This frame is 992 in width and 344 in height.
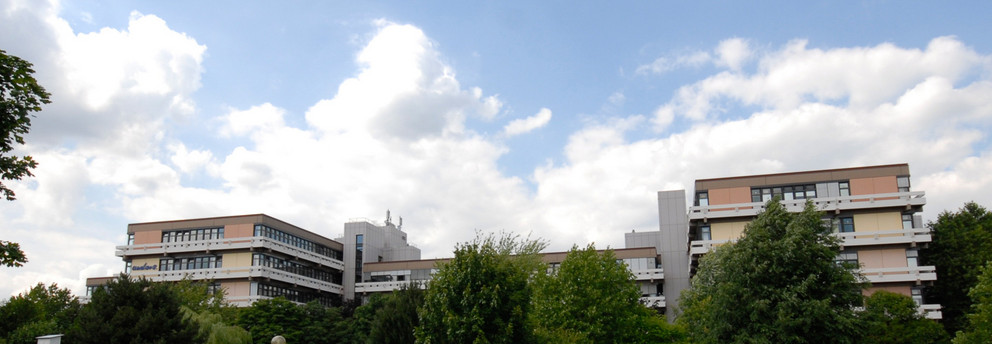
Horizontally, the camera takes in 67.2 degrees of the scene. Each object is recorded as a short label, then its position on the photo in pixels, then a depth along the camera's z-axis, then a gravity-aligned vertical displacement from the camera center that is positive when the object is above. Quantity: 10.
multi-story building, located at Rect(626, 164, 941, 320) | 53.78 +7.66
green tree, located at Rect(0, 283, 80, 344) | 41.44 +0.19
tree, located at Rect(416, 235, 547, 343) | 26.97 +0.58
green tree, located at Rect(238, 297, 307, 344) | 59.97 -0.11
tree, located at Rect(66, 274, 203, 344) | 31.14 +0.10
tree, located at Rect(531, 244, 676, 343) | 39.72 +0.76
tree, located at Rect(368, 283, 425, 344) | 41.00 -0.01
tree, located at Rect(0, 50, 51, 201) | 17.91 +5.11
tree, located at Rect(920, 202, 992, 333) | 53.44 +4.13
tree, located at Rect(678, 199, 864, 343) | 32.78 +1.27
